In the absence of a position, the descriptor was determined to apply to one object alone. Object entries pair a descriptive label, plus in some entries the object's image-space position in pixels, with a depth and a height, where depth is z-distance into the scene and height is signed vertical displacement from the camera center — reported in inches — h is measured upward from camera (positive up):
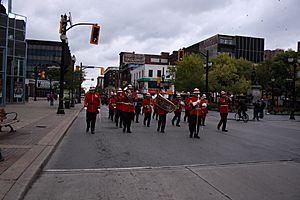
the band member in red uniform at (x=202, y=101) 489.7 -9.6
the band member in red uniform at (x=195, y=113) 473.4 -27.4
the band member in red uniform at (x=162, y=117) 540.4 -39.0
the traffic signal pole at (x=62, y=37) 805.5 +134.6
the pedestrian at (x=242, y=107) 871.7 -30.9
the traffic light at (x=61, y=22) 799.5 +163.5
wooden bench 415.0 -43.5
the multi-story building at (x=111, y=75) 5979.3 +311.8
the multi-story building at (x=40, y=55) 3565.5 +389.0
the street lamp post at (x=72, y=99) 1429.9 -37.2
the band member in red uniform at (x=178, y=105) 669.3 -23.5
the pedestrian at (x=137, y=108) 759.7 -35.8
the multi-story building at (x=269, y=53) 3953.5 +529.1
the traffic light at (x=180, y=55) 1075.9 +126.8
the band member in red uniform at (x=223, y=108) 578.9 -22.3
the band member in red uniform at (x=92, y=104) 491.8 -19.3
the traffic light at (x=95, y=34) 778.8 +134.8
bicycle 862.5 -55.8
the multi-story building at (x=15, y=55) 1341.0 +145.1
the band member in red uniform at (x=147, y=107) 655.1 -28.2
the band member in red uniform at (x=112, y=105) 725.3 -29.5
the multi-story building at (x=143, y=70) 3189.0 +244.3
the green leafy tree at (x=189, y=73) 1849.2 +125.0
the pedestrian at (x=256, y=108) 959.0 -34.0
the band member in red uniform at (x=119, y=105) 558.6 -23.2
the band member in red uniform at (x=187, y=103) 679.3 -18.7
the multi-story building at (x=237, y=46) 3206.2 +490.0
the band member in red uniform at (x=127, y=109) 520.7 -27.3
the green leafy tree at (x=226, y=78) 2015.3 +114.2
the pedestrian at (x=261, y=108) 1005.6 -36.7
